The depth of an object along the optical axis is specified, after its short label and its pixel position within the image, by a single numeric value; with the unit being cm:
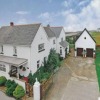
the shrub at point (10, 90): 1182
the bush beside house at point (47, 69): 1406
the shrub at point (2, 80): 1381
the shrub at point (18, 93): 1132
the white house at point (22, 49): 1428
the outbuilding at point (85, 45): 2234
